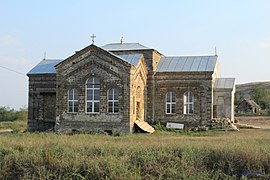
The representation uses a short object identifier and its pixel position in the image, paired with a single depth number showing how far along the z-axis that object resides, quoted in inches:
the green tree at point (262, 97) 2842.0
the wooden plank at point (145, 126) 1107.3
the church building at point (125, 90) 1084.5
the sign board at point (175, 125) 1194.3
